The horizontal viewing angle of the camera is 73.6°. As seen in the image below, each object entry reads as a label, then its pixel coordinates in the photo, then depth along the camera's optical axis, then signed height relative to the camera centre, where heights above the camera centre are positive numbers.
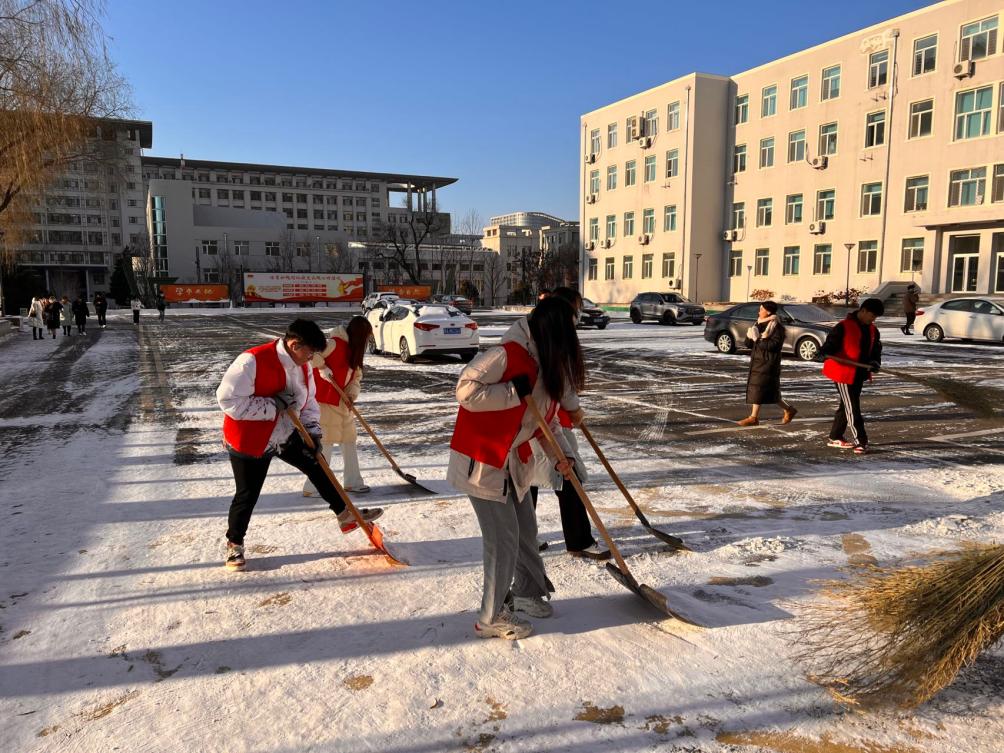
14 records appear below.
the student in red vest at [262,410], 3.88 -0.64
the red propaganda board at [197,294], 58.42 +0.59
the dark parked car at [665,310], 31.70 -0.35
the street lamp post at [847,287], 35.83 +0.91
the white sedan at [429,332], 15.85 -0.73
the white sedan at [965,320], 18.59 -0.47
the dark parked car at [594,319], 29.22 -0.73
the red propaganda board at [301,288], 56.53 +1.08
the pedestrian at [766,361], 8.42 -0.73
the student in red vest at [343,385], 5.55 -0.70
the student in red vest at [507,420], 2.93 -0.53
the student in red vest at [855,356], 7.09 -0.56
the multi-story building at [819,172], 32.41 +7.94
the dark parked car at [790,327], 15.54 -0.59
